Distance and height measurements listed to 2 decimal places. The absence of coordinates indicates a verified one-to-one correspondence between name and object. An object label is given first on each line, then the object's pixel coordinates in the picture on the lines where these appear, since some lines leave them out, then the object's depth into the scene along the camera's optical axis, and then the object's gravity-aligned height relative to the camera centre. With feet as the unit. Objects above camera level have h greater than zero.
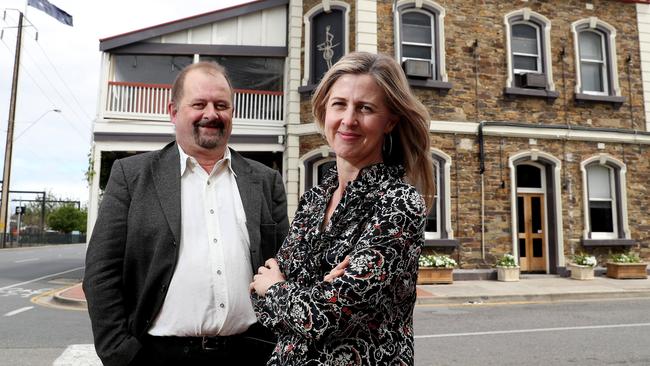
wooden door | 39.83 -0.11
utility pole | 80.79 +18.62
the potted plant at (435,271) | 34.78 -3.06
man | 6.04 -0.30
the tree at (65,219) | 152.87 +2.55
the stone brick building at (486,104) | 37.65 +10.95
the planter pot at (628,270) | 37.76 -3.06
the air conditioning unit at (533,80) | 39.29 +12.97
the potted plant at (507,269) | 36.32 -2.96
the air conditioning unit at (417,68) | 36.88 +13.02
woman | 4.23 -0.08
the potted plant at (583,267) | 37.01 -2.80
